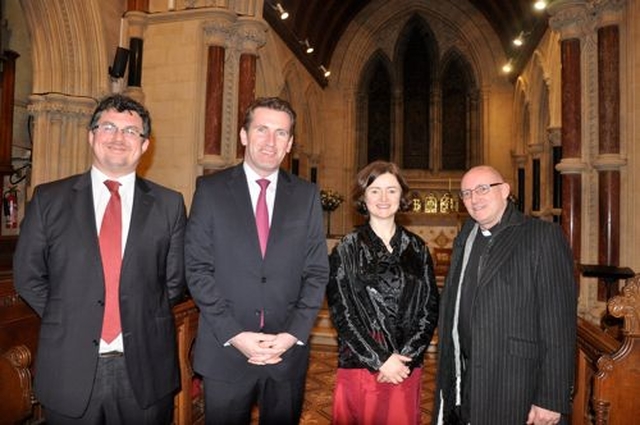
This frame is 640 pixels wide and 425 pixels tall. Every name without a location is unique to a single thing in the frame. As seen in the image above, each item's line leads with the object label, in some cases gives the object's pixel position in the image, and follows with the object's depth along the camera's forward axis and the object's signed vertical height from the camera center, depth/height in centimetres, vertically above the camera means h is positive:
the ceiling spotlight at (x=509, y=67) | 1127 +439
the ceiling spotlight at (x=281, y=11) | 850 +452
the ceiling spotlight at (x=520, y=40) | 977 +439
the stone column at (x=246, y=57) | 665 +264
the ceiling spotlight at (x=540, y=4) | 663 +355
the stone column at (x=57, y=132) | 577 +121
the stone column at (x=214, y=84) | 629 +207
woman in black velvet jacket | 196 -39
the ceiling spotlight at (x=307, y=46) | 1096 +468
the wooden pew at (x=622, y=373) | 177 -58
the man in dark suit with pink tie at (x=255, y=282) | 173 -24
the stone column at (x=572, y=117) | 571 +157
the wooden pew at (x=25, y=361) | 150 -61
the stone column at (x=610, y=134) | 520 +122
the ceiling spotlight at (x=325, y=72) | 1251 +463
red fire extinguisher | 694 +21
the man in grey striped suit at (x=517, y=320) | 173 -36
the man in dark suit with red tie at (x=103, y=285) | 158 -25
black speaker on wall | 594 +221
